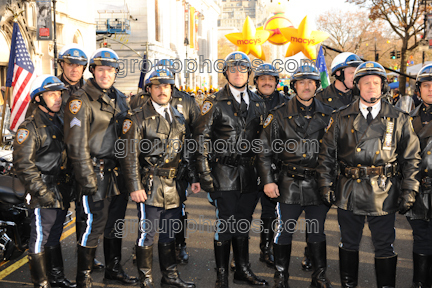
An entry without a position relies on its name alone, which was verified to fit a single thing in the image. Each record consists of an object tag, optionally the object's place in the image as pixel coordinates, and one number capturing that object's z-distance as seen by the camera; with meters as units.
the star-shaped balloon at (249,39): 12.38
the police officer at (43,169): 4.09
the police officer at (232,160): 4.61
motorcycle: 4.60
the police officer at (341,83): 5.38
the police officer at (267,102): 5.48
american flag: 7.98
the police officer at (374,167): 3.95
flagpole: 7.65
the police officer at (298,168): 4.45
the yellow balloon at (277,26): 13.83
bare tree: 21.23
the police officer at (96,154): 4.25
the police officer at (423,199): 4.07
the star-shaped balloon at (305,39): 12.05
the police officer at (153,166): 4.35
